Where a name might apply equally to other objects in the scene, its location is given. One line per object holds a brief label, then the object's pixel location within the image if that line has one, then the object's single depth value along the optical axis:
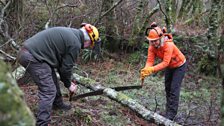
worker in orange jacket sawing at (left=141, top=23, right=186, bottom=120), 3.96
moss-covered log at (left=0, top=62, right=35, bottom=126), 0.79
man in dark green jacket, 3.19
